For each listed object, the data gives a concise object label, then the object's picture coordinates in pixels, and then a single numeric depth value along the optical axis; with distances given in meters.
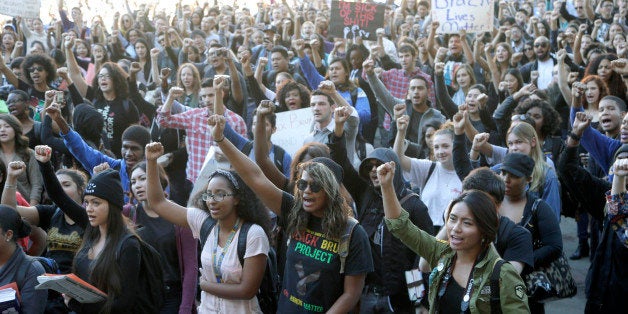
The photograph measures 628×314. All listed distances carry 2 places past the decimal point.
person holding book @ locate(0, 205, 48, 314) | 4.64
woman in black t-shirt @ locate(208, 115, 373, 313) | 4.33
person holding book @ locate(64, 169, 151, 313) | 4.56
